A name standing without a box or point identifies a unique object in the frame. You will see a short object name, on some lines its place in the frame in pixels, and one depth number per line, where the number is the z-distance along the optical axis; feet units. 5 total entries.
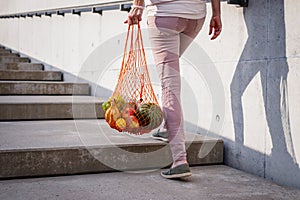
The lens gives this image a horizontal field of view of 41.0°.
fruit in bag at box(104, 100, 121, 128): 7.84
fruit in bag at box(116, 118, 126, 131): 7.75
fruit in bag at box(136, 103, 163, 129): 7.75
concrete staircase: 7.53
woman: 7.09
